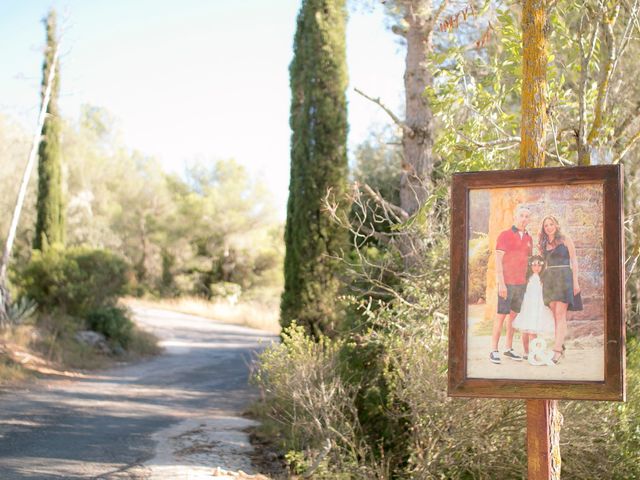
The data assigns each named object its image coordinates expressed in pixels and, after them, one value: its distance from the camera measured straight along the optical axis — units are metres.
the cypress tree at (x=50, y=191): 20.81
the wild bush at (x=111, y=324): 18.64
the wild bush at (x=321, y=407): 6.58
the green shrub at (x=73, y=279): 18.41
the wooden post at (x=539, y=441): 4.09
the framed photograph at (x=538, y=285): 3.83
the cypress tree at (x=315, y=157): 11.86
